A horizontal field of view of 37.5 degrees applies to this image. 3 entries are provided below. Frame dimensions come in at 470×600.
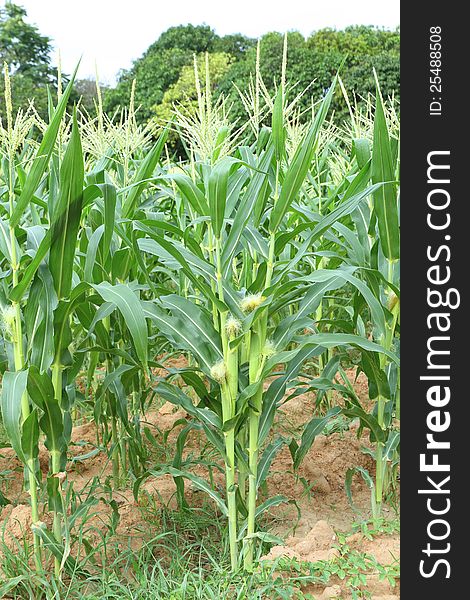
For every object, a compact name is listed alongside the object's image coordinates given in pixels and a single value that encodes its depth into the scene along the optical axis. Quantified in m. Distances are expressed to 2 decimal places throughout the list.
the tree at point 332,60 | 19.47
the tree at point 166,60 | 27.77
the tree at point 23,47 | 36.78
